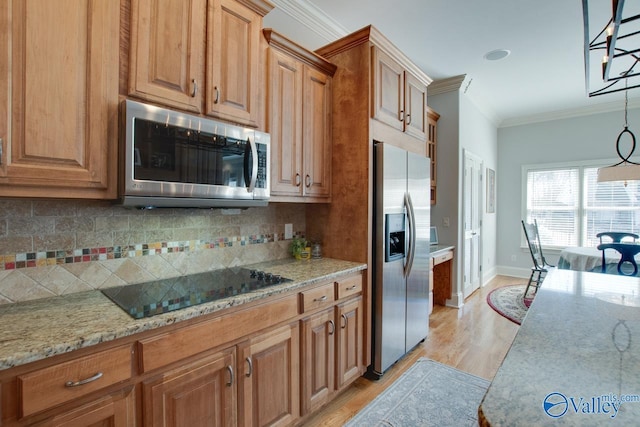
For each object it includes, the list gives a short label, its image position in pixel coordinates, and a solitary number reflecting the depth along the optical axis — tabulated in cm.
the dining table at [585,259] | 333
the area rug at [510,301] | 386
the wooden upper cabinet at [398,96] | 238
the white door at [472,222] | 440
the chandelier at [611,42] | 137
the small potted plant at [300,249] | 246
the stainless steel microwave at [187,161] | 135
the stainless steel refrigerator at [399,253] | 237
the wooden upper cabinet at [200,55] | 143
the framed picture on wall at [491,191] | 559
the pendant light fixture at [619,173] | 325
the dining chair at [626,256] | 304
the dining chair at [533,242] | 415
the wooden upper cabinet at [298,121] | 204
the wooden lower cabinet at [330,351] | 185
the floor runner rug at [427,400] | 195
